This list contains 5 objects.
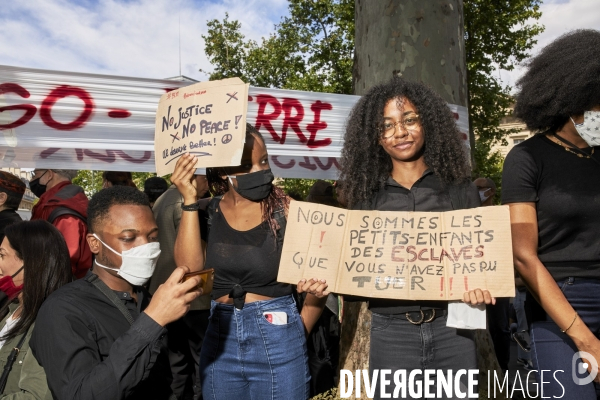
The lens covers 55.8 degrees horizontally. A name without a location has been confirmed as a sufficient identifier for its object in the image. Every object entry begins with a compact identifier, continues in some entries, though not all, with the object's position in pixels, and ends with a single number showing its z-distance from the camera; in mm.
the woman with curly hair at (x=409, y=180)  2430
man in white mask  2006
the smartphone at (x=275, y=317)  2686
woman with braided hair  2676
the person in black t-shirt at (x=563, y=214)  2430
